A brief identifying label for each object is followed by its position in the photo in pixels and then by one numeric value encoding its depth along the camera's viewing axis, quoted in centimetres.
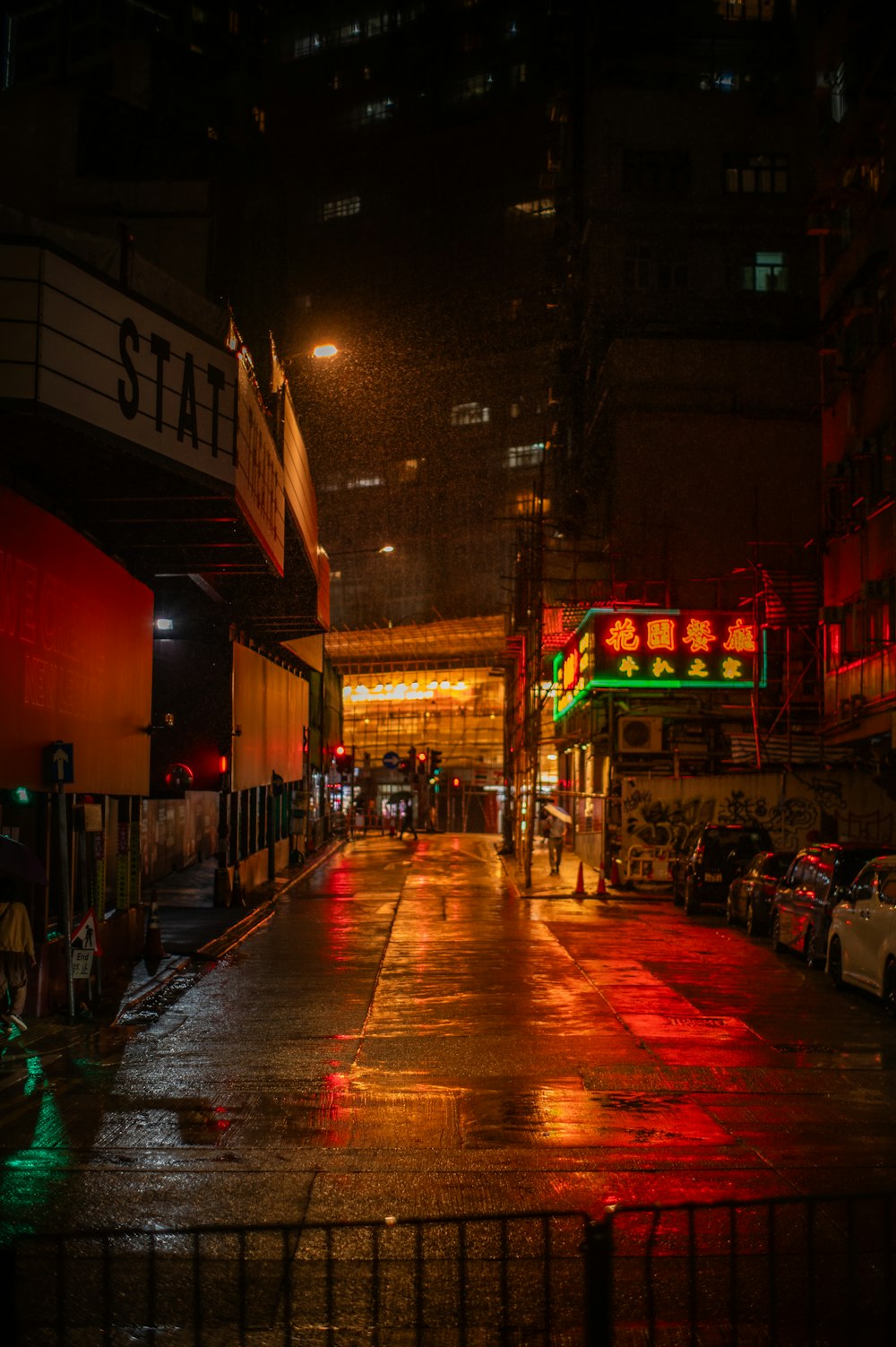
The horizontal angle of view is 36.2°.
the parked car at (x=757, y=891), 2344
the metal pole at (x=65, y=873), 1317
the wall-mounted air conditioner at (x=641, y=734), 4169
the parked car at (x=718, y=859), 2816
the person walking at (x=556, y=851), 4094
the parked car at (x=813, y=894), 1839
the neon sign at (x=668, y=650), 4131
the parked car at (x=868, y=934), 1465
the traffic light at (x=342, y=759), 6216
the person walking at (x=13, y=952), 1242
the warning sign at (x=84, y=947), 1433
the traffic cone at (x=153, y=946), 1855
